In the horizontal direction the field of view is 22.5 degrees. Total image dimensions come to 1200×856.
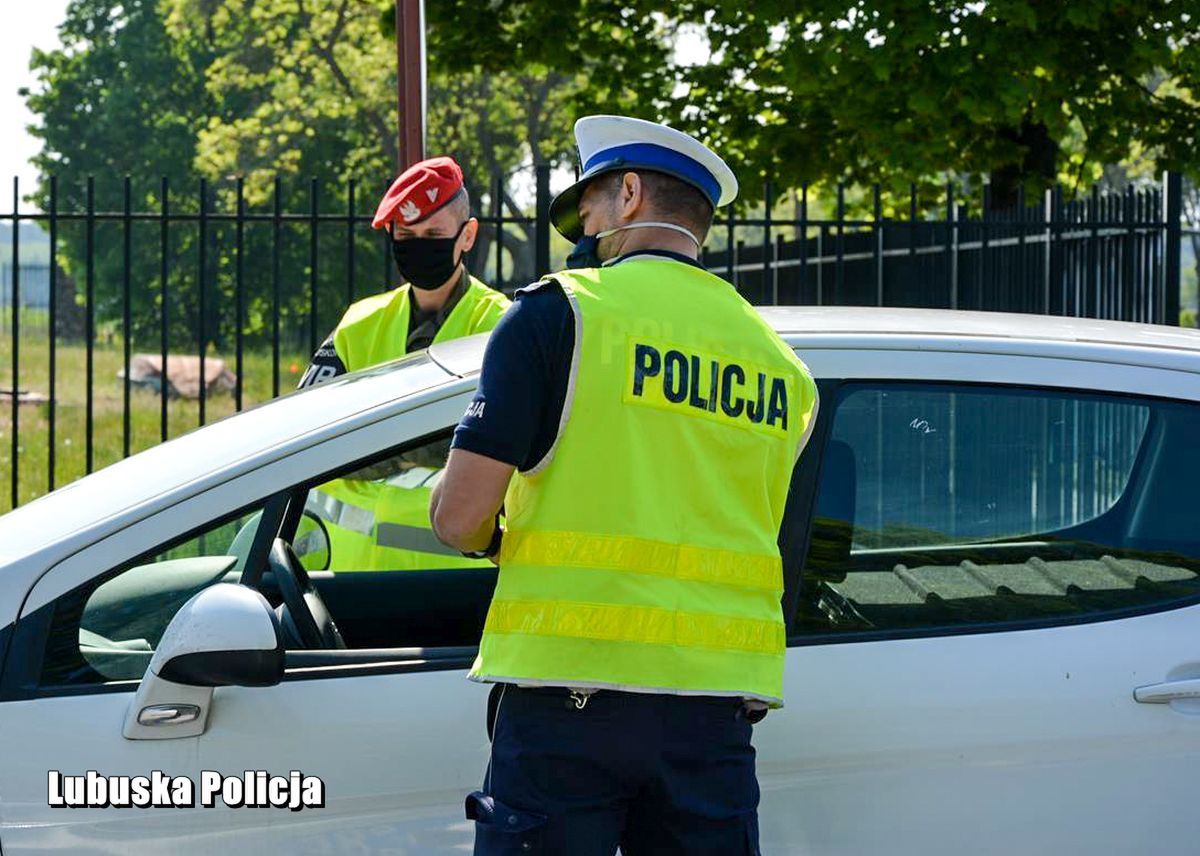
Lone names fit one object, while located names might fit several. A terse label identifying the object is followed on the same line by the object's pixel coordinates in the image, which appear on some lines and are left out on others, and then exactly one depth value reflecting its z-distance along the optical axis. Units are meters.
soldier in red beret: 7.86
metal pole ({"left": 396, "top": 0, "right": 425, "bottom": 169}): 10.04
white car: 4.72
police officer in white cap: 4.12
